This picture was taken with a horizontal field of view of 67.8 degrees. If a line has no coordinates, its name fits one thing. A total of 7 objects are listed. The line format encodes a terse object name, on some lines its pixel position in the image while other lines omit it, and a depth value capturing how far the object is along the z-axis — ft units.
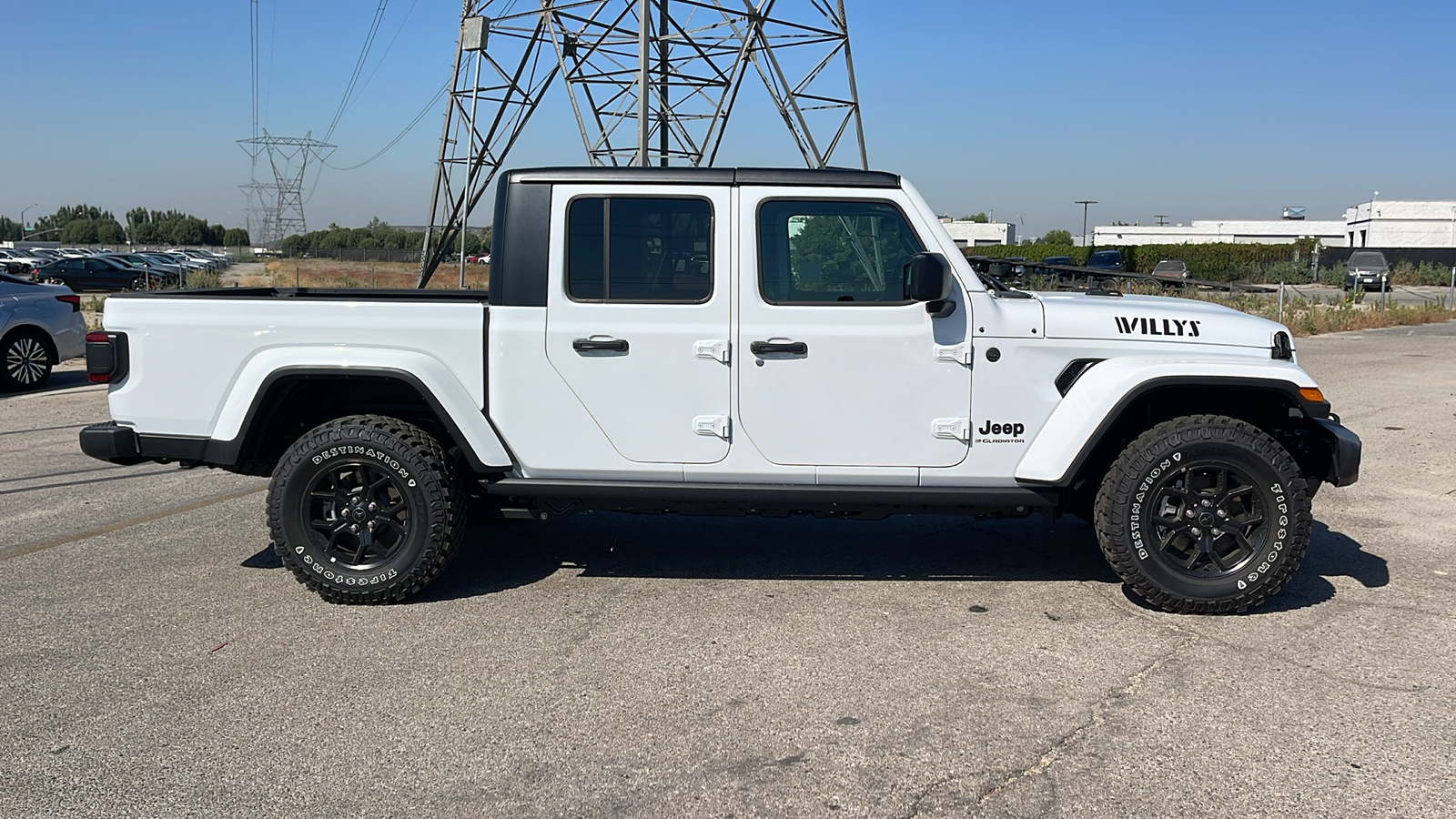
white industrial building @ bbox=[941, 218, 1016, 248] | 303.68
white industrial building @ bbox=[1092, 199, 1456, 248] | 264.11
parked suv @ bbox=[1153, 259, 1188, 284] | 121.70
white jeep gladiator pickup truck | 15.78
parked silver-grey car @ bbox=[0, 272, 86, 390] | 40.01
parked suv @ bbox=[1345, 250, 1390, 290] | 129.14
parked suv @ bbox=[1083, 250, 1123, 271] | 121.36
